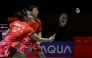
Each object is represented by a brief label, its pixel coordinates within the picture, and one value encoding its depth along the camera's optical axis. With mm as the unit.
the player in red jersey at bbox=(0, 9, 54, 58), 5921
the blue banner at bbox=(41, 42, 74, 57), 13922
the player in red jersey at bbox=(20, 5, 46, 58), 8669
